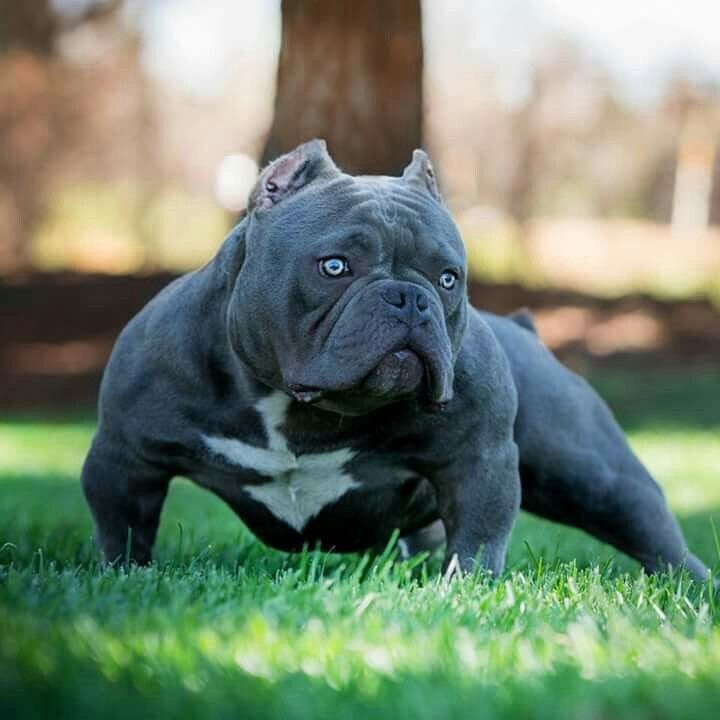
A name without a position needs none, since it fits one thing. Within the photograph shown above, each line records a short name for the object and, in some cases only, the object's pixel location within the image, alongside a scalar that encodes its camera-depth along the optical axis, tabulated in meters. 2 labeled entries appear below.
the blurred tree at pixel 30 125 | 19.77
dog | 4.19
